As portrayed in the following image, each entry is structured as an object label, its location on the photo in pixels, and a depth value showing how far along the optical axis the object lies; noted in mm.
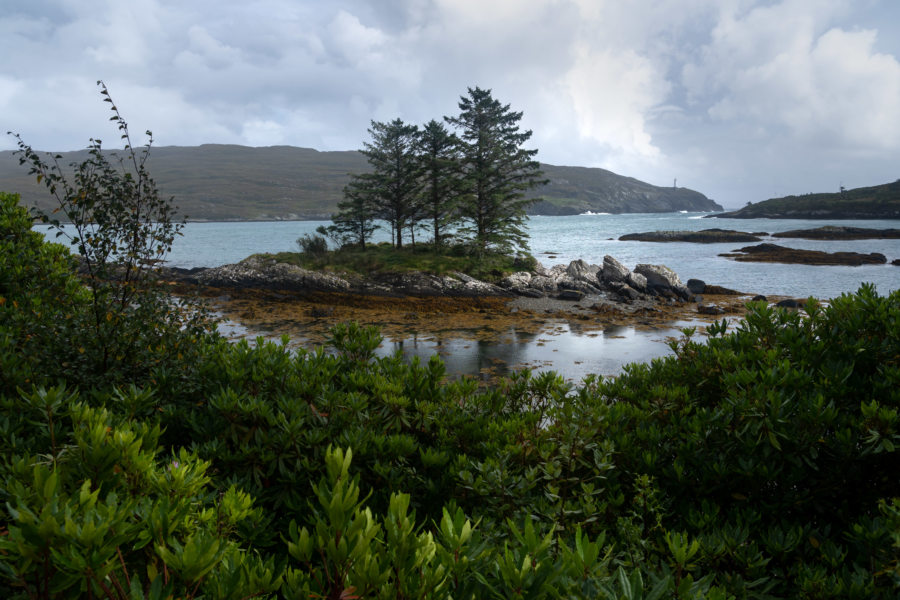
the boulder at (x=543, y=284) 24336
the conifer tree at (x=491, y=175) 29531
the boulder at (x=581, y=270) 26000
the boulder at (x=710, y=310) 19391
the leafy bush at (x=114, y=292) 3775
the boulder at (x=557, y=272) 26434
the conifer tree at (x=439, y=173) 29367
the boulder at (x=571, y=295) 22672
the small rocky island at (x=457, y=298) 17422
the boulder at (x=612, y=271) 25484
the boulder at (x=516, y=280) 24469
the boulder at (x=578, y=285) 24219
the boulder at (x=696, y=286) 24719
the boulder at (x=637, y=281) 24531
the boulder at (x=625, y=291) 23114
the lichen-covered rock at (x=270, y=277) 23875
